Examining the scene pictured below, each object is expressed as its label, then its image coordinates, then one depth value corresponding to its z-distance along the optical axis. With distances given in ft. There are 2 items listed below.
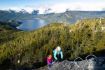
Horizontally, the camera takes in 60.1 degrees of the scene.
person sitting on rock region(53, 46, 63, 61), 31.72
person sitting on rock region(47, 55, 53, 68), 31.41
